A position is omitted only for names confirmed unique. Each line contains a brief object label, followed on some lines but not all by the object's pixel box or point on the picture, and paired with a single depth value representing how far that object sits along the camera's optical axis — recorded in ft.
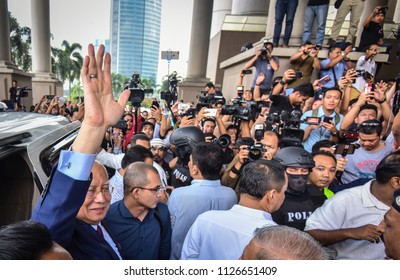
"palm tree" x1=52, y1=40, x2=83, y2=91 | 48.33
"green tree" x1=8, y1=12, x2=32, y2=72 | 34.19
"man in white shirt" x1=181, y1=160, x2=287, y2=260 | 4.33
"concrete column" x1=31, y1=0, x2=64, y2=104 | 38.27
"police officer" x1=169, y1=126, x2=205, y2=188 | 7.93
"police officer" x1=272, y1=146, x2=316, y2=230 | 5.66
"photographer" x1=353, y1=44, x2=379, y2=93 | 15.55
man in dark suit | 2.81
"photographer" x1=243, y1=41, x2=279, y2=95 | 15.25
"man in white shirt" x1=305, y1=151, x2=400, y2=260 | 4.70
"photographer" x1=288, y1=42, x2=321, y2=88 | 15.98
